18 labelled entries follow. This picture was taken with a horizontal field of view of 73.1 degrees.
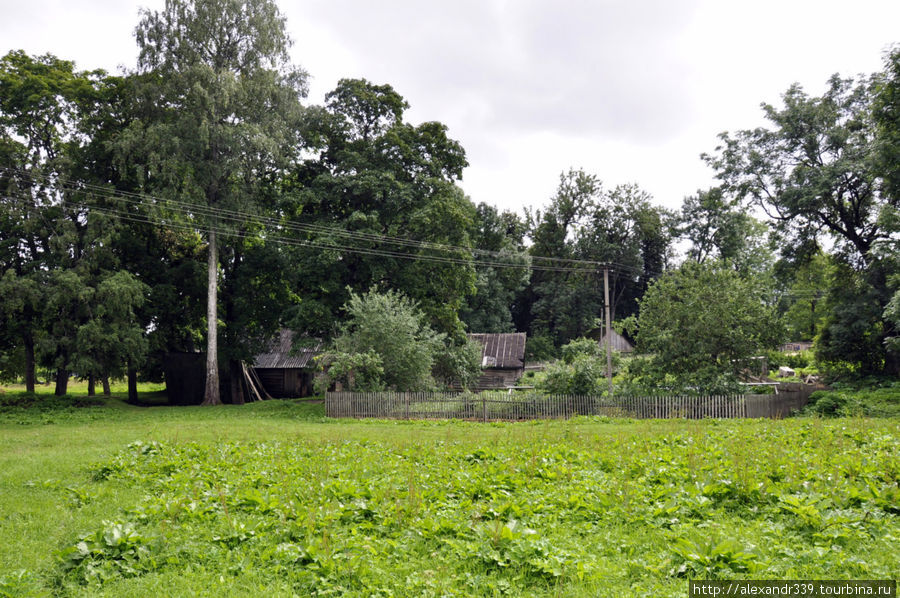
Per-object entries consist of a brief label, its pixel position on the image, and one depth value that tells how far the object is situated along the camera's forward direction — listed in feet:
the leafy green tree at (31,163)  88.02
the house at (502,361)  144.25
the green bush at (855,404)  74.64
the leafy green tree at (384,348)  86.58
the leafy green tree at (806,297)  187.73
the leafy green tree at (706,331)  82.28
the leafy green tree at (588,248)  203.72
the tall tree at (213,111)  92.43
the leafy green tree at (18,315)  82.14
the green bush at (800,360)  170.30
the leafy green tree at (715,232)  192.24
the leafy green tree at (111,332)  84.79
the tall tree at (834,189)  108.58
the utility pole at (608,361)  87.51
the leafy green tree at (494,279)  193.88
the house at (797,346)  257.44
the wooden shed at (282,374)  137.08
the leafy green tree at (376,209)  103.71
